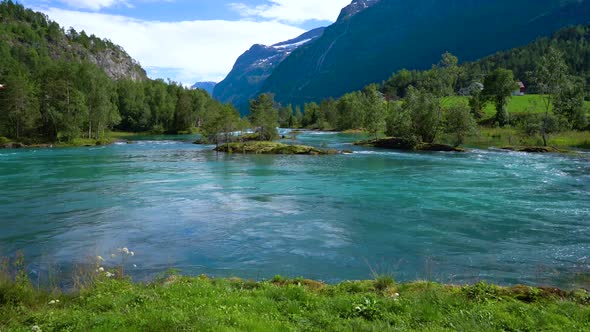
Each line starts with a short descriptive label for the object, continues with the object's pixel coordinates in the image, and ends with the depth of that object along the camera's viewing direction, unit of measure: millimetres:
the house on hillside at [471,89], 113750
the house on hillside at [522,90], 158750
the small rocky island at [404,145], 71200
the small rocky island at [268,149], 67256
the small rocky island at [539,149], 64644
